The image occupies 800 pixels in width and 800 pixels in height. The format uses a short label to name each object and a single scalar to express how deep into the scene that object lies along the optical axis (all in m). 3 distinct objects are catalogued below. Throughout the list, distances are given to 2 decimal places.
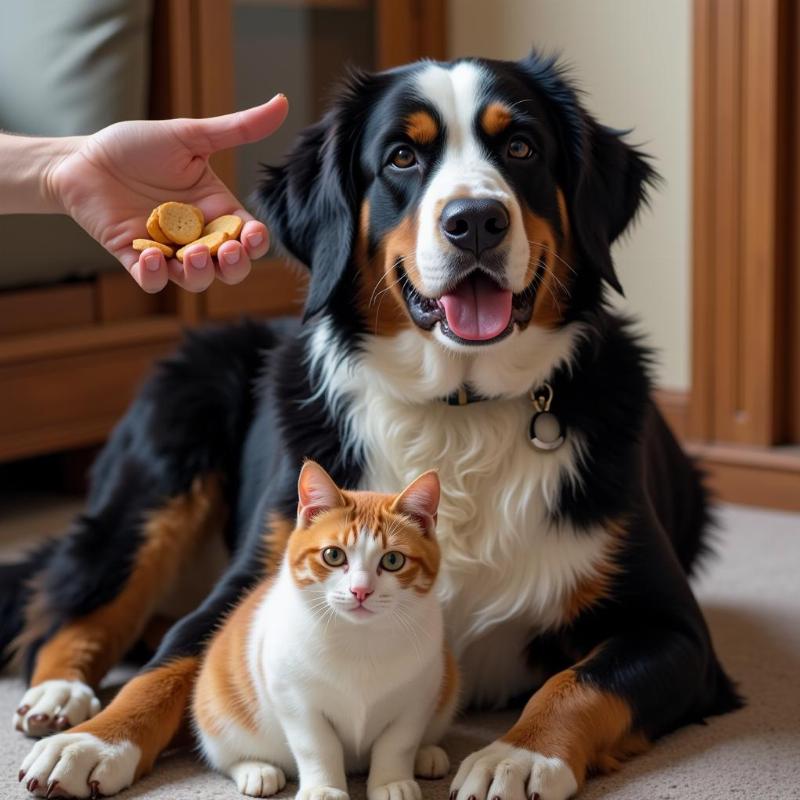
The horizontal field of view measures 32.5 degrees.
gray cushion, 3.20
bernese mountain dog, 1.82
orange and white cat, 1.58
